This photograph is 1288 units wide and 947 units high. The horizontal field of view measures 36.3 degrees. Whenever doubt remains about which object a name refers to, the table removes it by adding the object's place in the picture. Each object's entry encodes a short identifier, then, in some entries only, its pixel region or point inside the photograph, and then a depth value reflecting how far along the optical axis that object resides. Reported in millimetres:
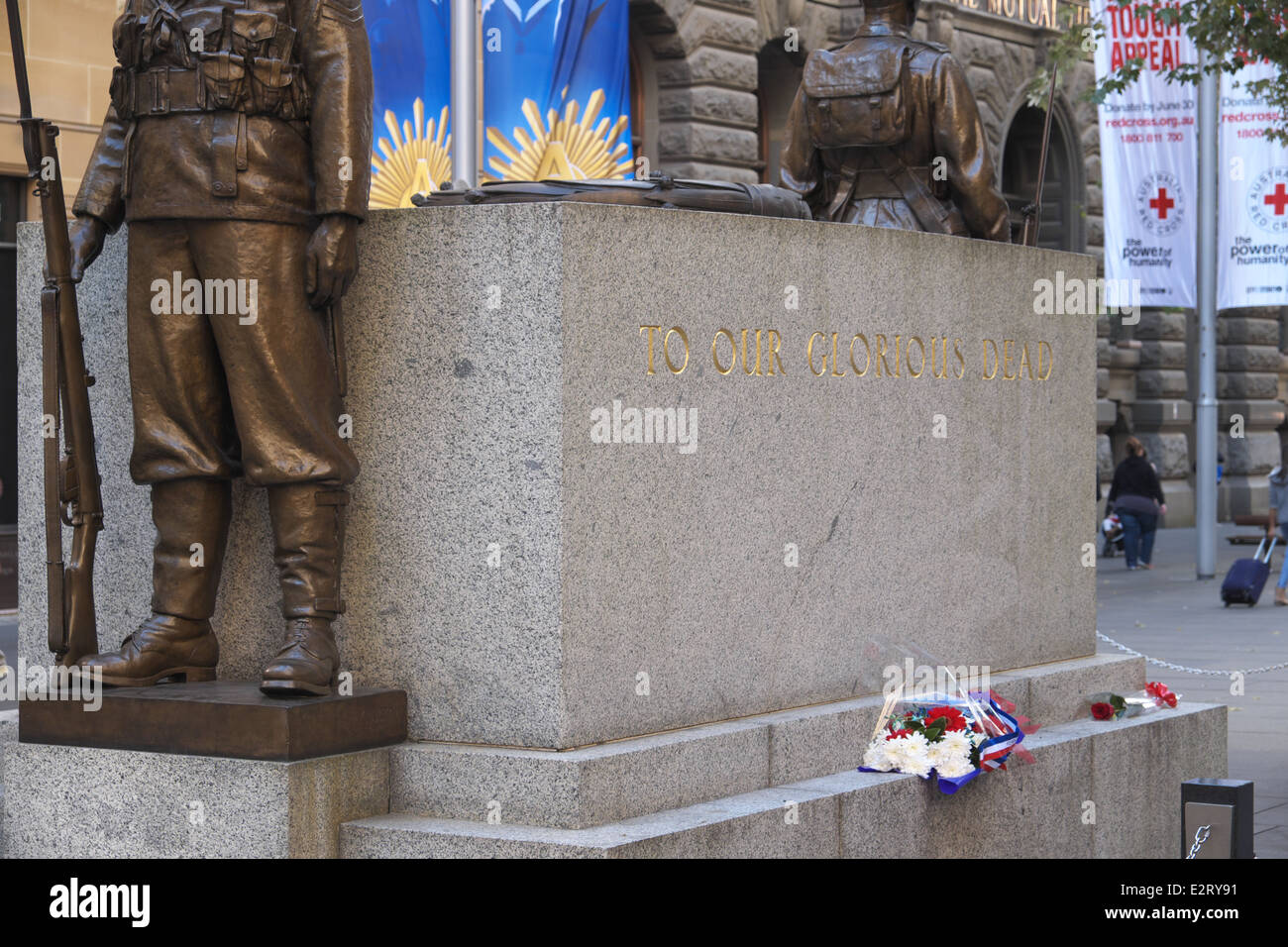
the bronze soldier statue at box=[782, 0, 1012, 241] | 7559
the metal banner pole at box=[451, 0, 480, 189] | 13656
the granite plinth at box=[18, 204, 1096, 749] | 5488
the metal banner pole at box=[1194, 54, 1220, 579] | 19891
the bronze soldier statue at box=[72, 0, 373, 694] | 5492
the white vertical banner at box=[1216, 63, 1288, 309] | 19672
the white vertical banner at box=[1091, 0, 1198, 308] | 19344
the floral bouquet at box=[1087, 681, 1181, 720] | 7539
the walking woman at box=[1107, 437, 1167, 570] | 21781
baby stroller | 23141
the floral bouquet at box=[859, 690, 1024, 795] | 6250
